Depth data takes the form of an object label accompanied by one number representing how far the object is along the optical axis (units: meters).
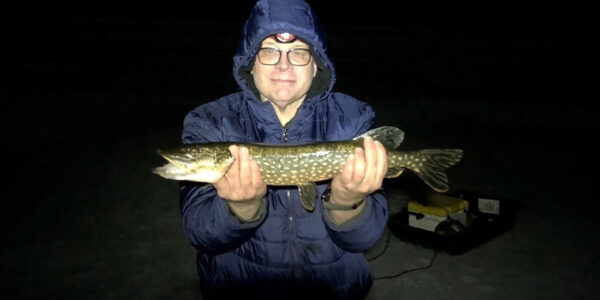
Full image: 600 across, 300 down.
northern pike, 2.52
